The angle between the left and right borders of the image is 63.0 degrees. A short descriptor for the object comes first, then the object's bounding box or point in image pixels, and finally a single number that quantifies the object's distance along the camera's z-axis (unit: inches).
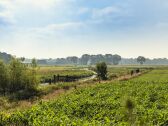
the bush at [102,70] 1301.1
